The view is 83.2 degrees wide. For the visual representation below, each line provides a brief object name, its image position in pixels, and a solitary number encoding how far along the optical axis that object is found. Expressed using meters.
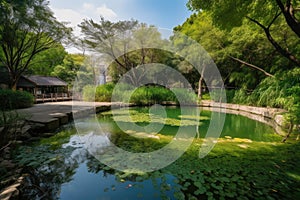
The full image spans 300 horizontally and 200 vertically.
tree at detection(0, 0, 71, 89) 8.71
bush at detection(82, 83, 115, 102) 13.12
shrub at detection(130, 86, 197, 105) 12.33
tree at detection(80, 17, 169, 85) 13.45
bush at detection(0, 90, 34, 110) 8.20
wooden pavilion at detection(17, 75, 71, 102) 13.87
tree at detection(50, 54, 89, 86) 19.67
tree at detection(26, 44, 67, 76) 12.77
